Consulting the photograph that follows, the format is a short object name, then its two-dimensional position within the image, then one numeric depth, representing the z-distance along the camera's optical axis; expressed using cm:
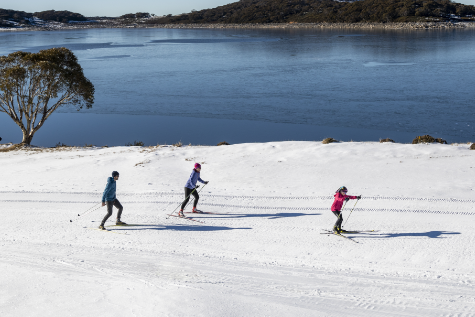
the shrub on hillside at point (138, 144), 2788
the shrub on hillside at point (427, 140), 2314
